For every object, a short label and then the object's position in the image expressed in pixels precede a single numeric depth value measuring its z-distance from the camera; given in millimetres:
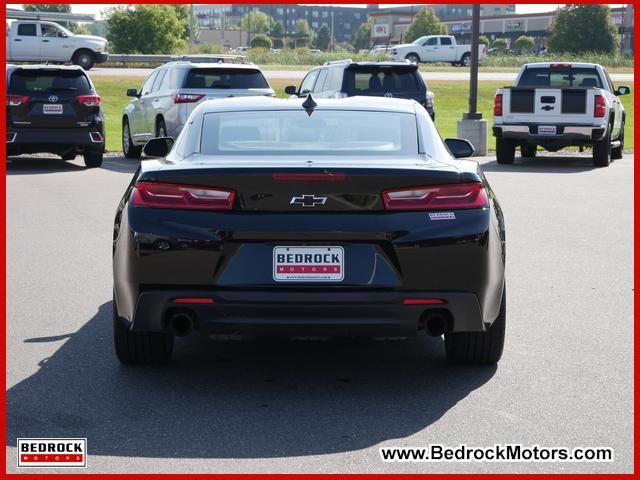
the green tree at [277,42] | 193050
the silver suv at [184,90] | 21281
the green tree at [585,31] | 92500
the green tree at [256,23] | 179125
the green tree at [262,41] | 126125
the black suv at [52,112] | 20406
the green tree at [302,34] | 191875
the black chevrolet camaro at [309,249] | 5805
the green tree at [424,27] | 118562
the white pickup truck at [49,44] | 50000
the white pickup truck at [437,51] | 67062
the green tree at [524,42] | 127312
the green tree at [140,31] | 68875
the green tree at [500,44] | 130500
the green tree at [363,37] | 195125
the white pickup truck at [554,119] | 21953
